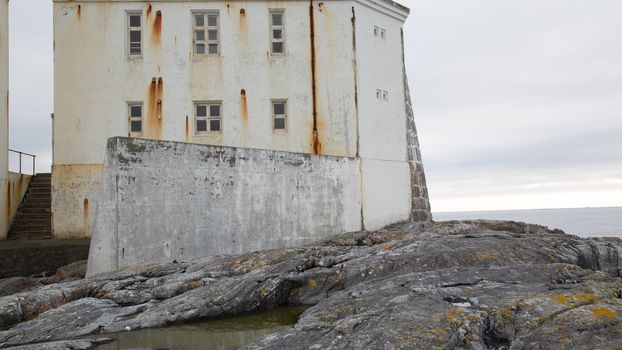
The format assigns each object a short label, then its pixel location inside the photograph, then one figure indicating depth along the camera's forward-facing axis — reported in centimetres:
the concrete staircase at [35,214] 1767
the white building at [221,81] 1834
